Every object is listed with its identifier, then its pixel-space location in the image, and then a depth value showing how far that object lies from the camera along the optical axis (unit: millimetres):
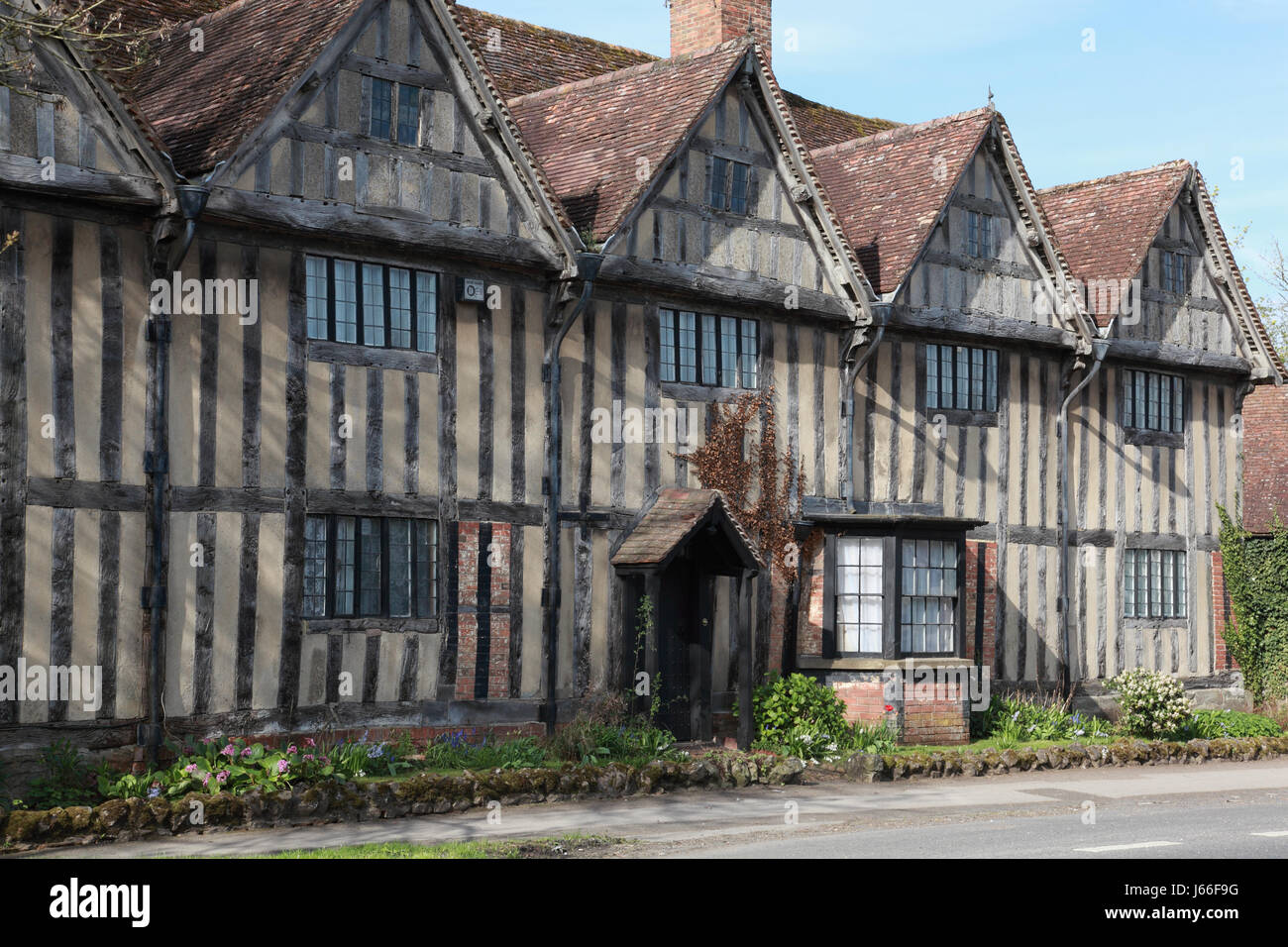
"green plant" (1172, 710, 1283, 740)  23547
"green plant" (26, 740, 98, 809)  14406
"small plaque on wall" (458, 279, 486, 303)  18094
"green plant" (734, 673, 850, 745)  19641
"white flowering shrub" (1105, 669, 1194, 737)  22484
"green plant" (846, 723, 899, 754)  19672
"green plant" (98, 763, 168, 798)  14312
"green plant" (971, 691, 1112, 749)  21812
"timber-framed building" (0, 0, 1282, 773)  15406
